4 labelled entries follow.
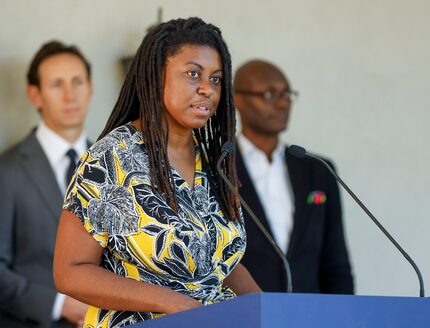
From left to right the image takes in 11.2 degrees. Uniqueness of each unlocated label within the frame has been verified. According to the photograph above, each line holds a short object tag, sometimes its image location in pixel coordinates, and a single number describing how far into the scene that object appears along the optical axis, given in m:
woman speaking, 5.78
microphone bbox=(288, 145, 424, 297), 6.09
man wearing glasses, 9.95
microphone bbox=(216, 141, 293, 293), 5.41
